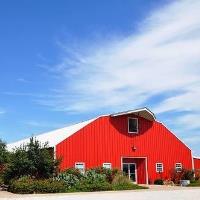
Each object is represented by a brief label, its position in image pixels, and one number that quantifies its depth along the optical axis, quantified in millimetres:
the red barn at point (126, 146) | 27507
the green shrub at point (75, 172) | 23456
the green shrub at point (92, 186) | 21497
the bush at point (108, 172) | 24663
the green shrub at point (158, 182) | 29799
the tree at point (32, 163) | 22376
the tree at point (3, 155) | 26819
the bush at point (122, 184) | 22799
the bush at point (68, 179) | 22238
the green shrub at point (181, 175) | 30853
